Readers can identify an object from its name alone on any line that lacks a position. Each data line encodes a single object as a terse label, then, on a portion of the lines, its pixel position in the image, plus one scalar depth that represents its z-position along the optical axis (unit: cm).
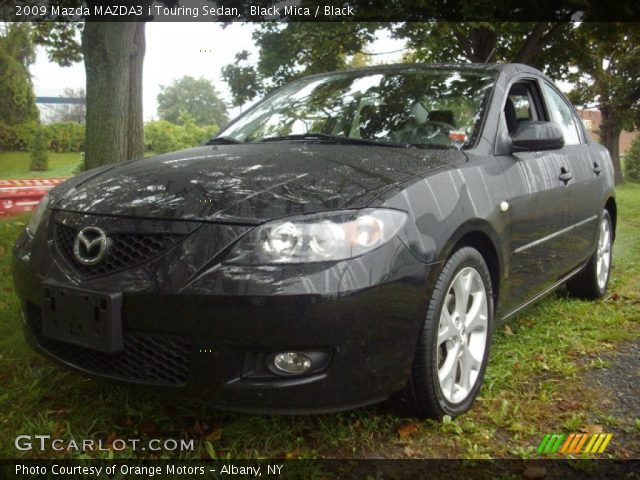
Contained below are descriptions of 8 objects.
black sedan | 200
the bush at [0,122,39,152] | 2141
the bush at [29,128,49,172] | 1866
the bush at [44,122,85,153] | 2234
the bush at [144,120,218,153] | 2418
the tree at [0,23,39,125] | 2225
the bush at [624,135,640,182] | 2689
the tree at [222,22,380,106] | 1077
